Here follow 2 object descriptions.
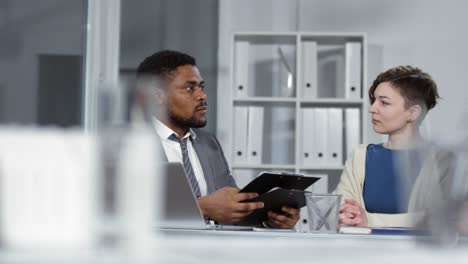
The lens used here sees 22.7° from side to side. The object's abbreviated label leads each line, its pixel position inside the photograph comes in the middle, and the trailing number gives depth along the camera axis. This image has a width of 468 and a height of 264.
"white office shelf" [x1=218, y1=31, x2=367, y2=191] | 6.12
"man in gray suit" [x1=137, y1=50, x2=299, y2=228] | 3.76
